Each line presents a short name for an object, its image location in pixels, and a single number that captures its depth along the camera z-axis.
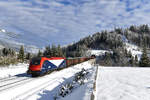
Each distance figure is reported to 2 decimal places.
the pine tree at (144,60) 43.29
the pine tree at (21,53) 55.23
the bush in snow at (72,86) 11.45
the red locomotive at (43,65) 18.58
